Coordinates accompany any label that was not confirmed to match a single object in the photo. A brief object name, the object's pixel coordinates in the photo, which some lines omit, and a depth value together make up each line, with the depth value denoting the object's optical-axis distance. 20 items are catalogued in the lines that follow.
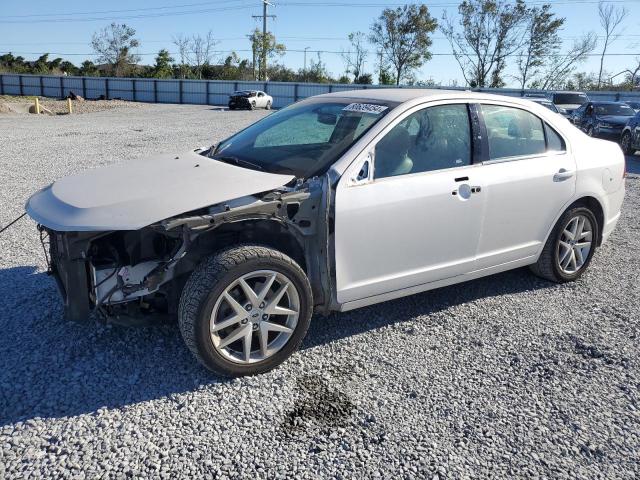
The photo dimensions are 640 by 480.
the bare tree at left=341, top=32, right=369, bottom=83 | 59.88
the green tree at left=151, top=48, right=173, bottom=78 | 62.62
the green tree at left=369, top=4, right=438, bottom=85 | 55.91
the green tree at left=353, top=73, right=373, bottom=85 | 58.60
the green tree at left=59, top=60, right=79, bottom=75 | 68.12
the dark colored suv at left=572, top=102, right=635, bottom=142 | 16.15
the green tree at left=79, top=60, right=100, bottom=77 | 64.46
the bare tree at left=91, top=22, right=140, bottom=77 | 63.22
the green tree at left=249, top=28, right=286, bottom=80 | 57.22
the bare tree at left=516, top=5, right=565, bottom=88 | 49.94
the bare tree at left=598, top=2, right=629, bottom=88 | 56.31
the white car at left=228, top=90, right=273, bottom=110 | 36.25
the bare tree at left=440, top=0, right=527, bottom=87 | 51.16
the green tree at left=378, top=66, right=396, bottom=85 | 57.38
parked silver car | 3.04
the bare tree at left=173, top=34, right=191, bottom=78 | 63.66
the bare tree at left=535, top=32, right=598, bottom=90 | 53.31
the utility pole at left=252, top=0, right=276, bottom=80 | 56.53
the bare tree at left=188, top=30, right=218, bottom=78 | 63.91
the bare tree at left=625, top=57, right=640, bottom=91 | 54.69
